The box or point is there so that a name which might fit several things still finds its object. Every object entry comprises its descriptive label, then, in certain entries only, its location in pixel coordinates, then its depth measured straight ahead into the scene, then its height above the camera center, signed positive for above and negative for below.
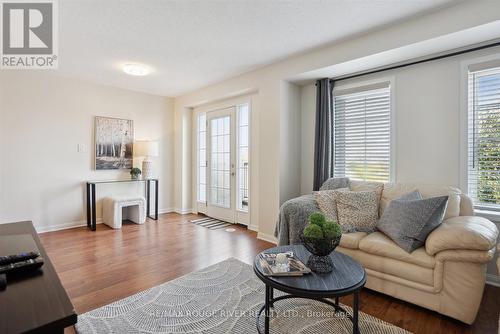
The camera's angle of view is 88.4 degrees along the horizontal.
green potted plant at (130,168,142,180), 4.75 -0.22
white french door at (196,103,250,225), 4.51 -0.04
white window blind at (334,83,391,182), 3.14 +0.37
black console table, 4.18 -0.67
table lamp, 4.74 +0.19
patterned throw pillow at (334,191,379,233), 2.47 -0.47
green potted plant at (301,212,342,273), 1.57 -0.49
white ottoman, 4.22 -0.83
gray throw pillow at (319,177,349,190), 3.02 -0.25
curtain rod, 2.44 +1.11
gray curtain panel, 3.47 +0.39
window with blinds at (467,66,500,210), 2.44 +0.25
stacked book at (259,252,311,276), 1.55 -0.66
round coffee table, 1.38 -0.68
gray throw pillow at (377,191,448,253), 2.01 -0.48
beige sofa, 1.76 -0.76
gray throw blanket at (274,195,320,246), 2.60 -0.59
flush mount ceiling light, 3.58 +1.30
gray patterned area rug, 1.74 -1.13
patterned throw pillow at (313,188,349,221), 2.60 -0.42
